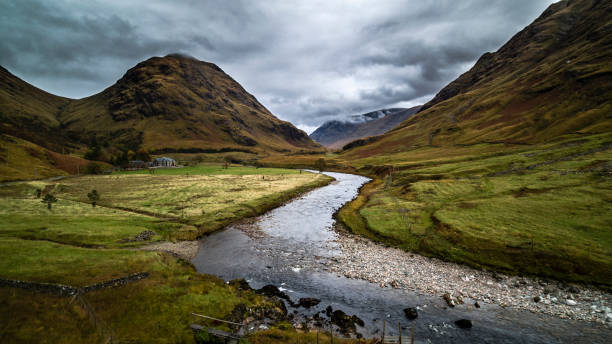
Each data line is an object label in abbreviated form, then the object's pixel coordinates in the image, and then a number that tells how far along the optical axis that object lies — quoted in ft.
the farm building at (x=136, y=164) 470.39
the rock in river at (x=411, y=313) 67.00
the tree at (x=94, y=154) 458.09
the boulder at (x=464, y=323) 63.10
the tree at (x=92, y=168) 371.76
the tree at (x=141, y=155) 506.60
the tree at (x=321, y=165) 515.09
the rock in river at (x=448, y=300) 71.49
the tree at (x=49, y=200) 145.24
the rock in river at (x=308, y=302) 74.13
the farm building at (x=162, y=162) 513.04
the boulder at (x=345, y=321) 63.16
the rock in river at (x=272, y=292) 78.64
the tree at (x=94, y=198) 159.22
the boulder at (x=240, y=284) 81.56
